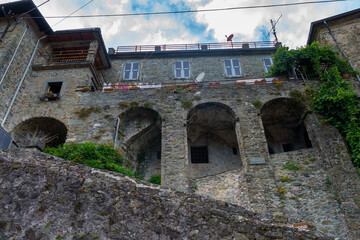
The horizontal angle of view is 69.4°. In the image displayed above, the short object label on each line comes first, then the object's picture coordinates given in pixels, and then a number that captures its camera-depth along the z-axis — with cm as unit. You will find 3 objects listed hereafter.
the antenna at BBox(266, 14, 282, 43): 2000
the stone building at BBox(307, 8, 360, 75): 1423
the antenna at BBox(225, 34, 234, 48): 1930
